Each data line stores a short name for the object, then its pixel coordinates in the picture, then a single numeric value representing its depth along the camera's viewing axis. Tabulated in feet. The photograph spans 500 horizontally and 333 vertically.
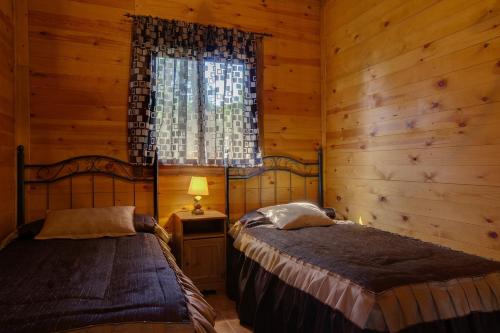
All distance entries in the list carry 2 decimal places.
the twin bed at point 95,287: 4.07
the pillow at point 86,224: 8.34
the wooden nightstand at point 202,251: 9.91
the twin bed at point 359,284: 4.94
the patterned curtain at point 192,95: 10.52
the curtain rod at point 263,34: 11.93
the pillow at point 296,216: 9.34
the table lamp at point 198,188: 10.33
